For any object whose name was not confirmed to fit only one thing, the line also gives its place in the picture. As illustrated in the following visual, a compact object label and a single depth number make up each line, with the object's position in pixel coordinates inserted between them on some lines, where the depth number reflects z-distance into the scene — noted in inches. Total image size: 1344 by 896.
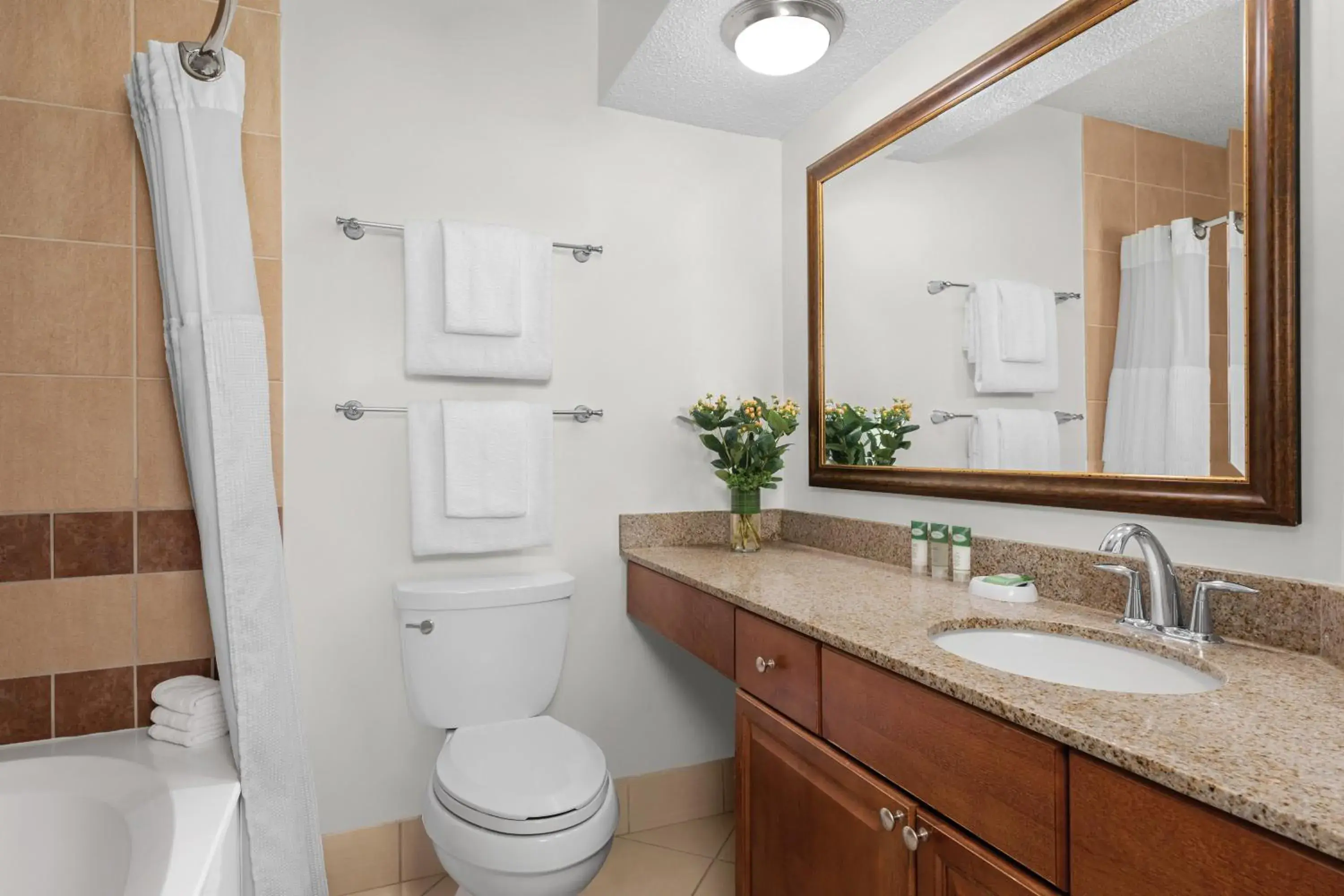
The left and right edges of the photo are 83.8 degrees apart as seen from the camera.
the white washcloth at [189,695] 63.9
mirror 47.0
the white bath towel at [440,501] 76.0
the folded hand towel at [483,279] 76.4
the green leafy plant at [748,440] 84.3
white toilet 55.9
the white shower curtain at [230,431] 60.4
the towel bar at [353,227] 74.4
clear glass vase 84.5
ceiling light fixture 66.6
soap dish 56.6
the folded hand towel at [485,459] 76.0
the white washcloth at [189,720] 63.6
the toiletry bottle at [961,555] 64.2
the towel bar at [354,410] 74.4
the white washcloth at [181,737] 63.6
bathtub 47.7
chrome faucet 46.8
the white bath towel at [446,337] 76.2
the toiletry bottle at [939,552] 66.4
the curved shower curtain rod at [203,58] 60.2
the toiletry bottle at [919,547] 68.4
